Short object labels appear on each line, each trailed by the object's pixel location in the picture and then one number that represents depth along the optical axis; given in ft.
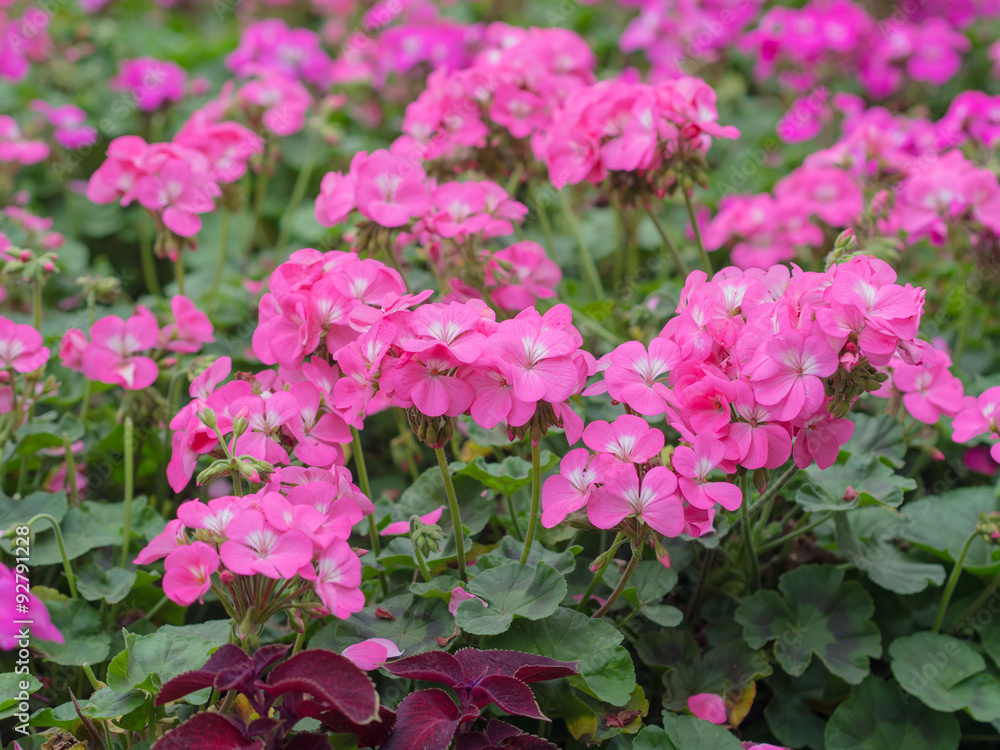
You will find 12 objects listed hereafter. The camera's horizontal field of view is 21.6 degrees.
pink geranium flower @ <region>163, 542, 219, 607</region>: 3.82
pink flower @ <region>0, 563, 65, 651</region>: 3.78
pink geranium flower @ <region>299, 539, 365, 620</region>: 3.84
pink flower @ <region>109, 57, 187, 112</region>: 7.28
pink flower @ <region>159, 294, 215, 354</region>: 4.59
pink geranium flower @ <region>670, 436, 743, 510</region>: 3.90
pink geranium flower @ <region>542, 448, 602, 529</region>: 3.95
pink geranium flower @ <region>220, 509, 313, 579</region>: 3.77
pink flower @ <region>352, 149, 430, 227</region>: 4.42
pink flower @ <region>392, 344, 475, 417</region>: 3.88
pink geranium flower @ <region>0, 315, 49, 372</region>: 4.39
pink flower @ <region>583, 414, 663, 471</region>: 3.95
